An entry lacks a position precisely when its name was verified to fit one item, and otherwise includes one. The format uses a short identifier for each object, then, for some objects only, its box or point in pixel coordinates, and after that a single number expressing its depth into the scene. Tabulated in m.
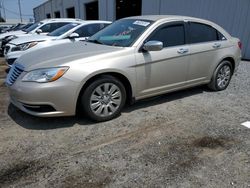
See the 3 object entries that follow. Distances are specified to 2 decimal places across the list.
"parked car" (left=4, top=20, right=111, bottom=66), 6.85
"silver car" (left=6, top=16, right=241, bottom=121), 3.23
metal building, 9.38
